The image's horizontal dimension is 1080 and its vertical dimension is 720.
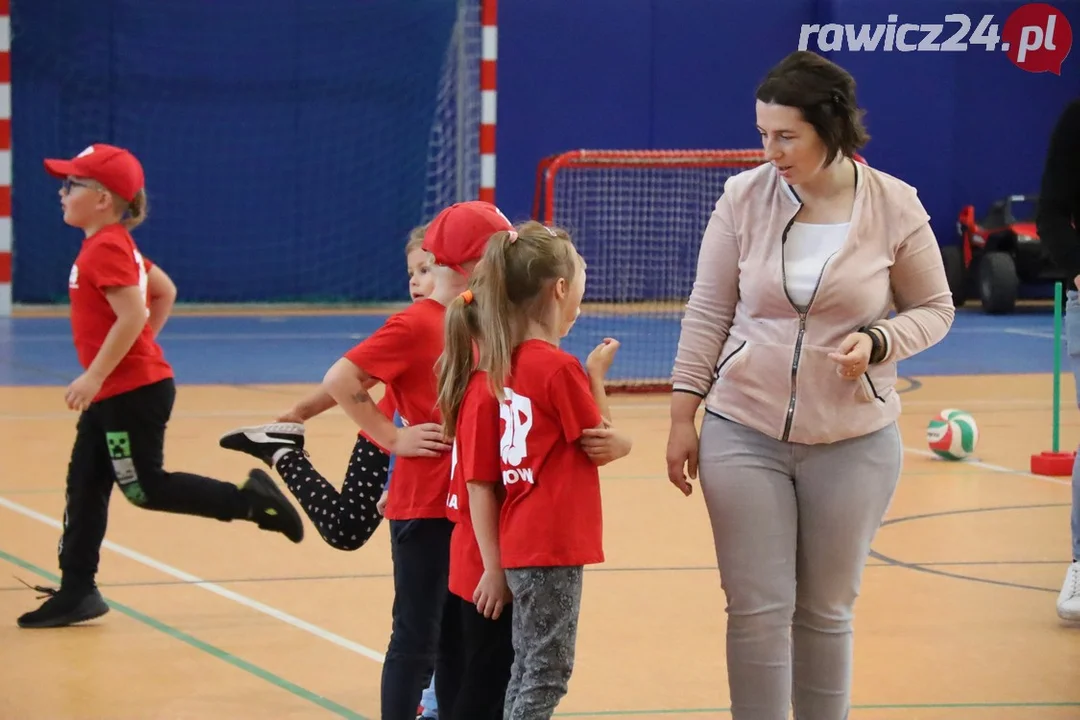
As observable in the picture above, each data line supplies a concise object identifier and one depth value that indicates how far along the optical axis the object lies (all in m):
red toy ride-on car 27.00
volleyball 13.69
